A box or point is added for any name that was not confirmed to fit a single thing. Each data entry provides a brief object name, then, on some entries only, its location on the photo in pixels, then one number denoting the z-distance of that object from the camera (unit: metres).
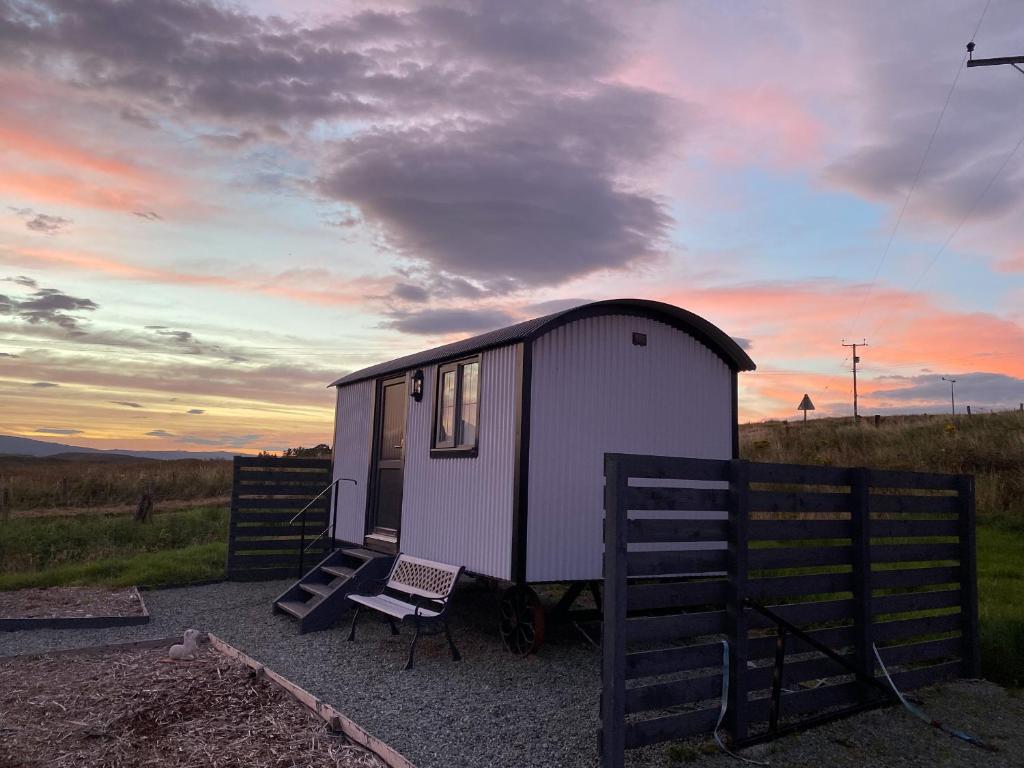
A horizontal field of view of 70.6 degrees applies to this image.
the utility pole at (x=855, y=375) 42.35
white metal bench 7.50
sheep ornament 7.20
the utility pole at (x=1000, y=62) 11.23
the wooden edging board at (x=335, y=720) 4.59
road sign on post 31.18
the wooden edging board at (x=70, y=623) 8.91
